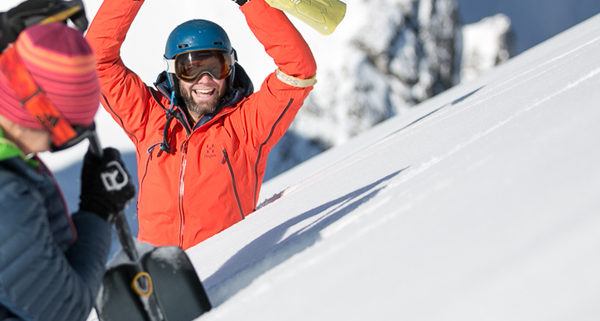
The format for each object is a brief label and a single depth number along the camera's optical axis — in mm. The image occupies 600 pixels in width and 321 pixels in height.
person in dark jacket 4284
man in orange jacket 5912
